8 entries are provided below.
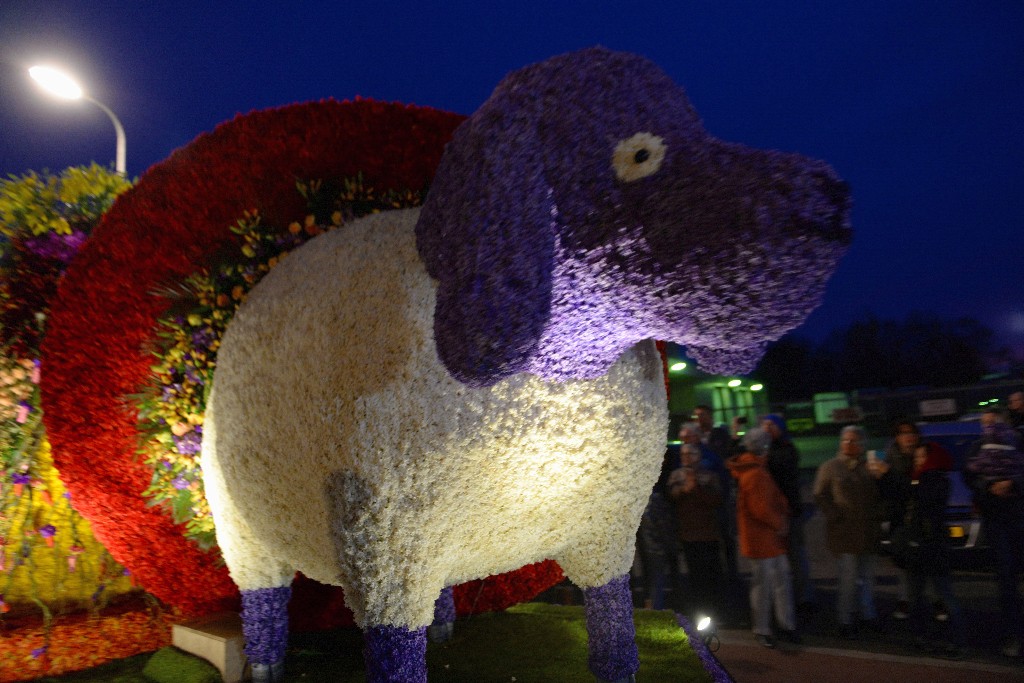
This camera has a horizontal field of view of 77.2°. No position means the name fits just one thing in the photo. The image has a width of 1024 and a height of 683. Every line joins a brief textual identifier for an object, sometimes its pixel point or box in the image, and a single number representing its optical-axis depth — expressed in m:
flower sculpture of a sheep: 1.64
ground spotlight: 3.51
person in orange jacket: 4.34
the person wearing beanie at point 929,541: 4.11
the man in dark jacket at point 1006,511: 3.97
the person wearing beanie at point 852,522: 4.51
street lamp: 4.99
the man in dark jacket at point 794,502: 4.86
